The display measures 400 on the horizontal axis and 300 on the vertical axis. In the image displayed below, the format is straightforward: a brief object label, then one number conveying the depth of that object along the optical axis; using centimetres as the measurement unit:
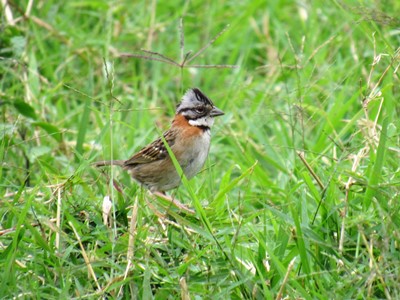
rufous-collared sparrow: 1181
